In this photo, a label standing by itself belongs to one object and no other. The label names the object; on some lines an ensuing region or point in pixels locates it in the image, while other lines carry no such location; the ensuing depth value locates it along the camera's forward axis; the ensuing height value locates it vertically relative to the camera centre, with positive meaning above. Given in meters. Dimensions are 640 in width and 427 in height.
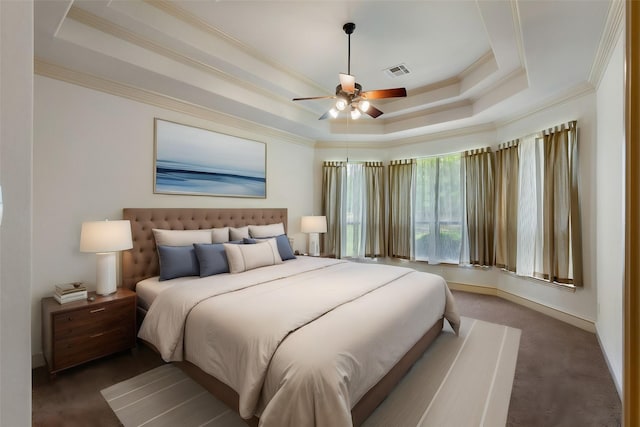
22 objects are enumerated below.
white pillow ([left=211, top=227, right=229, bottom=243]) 3.58 -0.28
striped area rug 1.87 -1.34
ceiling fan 2.70 +1.14
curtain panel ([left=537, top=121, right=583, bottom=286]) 3.23 +0.04
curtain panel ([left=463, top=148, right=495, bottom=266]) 4.43 +0.12
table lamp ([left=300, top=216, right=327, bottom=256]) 4.84 -0.26
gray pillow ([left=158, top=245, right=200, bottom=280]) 2.93 -0.51
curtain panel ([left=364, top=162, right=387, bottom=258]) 5.52 +0.04
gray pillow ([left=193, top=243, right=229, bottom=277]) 3.01 -0.49
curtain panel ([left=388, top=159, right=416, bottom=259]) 5.27 +0.10
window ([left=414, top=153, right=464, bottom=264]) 4.86 +0.04
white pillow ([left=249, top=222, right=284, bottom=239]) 4.02 -0.26
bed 1.43 -0.75
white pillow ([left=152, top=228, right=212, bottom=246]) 3.13 -0.27
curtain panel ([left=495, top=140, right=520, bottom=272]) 4.05 +0.10
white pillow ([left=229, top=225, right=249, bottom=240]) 3.78 -0.27
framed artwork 3.36 +0.65
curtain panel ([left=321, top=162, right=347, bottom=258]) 5.46 +0.23
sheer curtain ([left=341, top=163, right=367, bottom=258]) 5.55 +0.02
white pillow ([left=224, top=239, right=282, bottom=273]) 3.12 -0.49
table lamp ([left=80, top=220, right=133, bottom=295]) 2.49 -0.27
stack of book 2.40 -0.67
